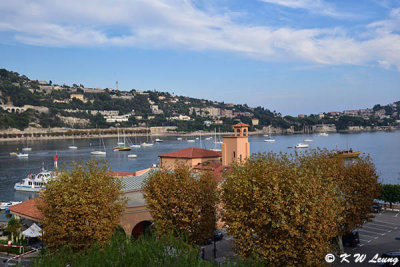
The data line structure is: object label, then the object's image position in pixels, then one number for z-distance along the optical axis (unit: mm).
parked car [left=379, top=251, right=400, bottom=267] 15297
